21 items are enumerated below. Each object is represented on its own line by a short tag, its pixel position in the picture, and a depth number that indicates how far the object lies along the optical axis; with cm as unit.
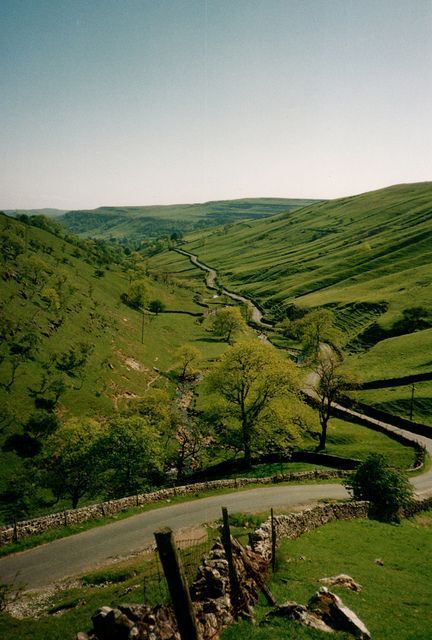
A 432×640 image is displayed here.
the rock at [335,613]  1633
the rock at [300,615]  1622
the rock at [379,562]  2773
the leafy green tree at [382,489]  3803
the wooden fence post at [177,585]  973
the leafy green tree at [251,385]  5675
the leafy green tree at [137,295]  14749
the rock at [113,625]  1316
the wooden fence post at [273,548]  2406
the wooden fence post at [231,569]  1684
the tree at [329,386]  6428
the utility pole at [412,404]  7551
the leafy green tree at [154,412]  6031
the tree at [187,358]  10100
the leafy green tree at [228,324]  13650
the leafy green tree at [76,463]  4516
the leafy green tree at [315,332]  11528
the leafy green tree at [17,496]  4588
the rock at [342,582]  2225
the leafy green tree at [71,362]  7956
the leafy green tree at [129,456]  4416
